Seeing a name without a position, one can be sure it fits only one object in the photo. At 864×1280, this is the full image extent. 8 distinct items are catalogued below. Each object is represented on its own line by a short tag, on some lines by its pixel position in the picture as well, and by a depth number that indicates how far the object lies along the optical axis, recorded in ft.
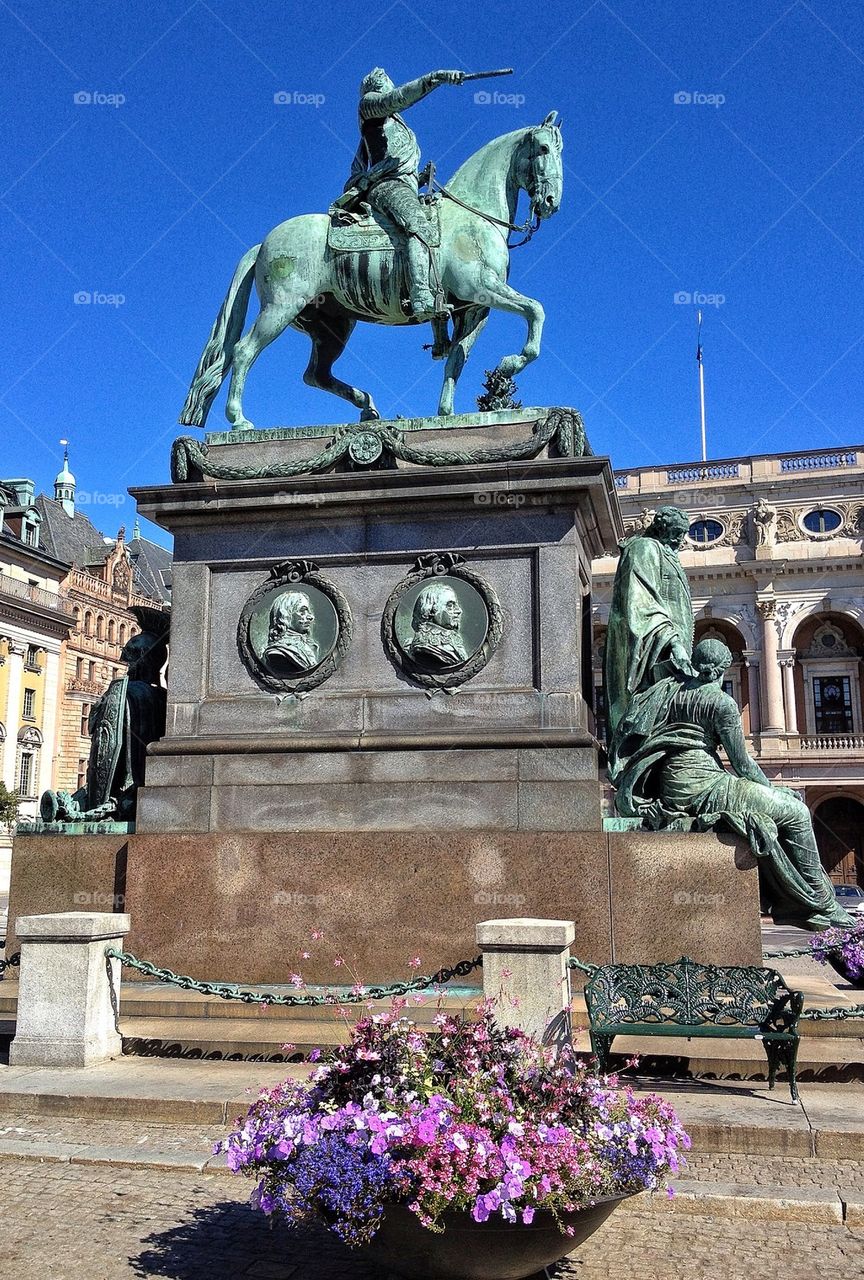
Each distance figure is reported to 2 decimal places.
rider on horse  39.19
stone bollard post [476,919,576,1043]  24.90
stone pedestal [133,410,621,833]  34.04
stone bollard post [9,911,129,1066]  28.35
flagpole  226.99
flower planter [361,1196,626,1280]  14.84
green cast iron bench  24.90
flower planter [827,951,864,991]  34.01
